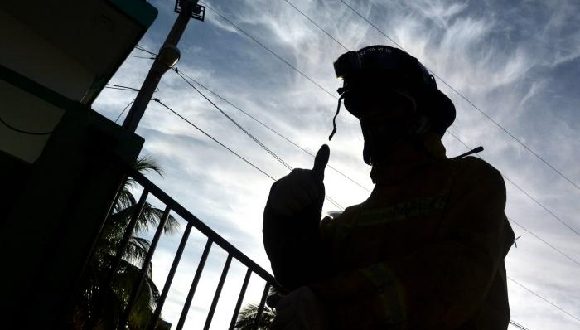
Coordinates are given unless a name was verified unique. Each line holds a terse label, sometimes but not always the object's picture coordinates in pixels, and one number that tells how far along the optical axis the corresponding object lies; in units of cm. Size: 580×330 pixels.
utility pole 1236
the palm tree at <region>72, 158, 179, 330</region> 1284
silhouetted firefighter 105
